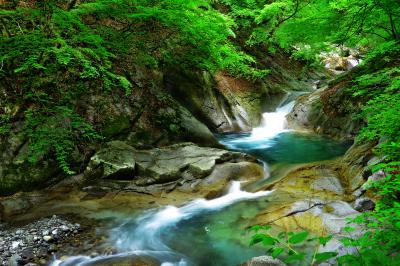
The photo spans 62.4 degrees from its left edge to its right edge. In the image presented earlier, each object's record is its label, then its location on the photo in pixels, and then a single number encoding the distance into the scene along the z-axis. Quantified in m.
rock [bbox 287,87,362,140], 13.01
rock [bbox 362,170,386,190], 6.30
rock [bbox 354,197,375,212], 6.28
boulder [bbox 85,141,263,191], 8.27
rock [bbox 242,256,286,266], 4.52
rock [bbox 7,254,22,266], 5.18
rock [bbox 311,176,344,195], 7.47
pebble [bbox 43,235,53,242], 5.85
